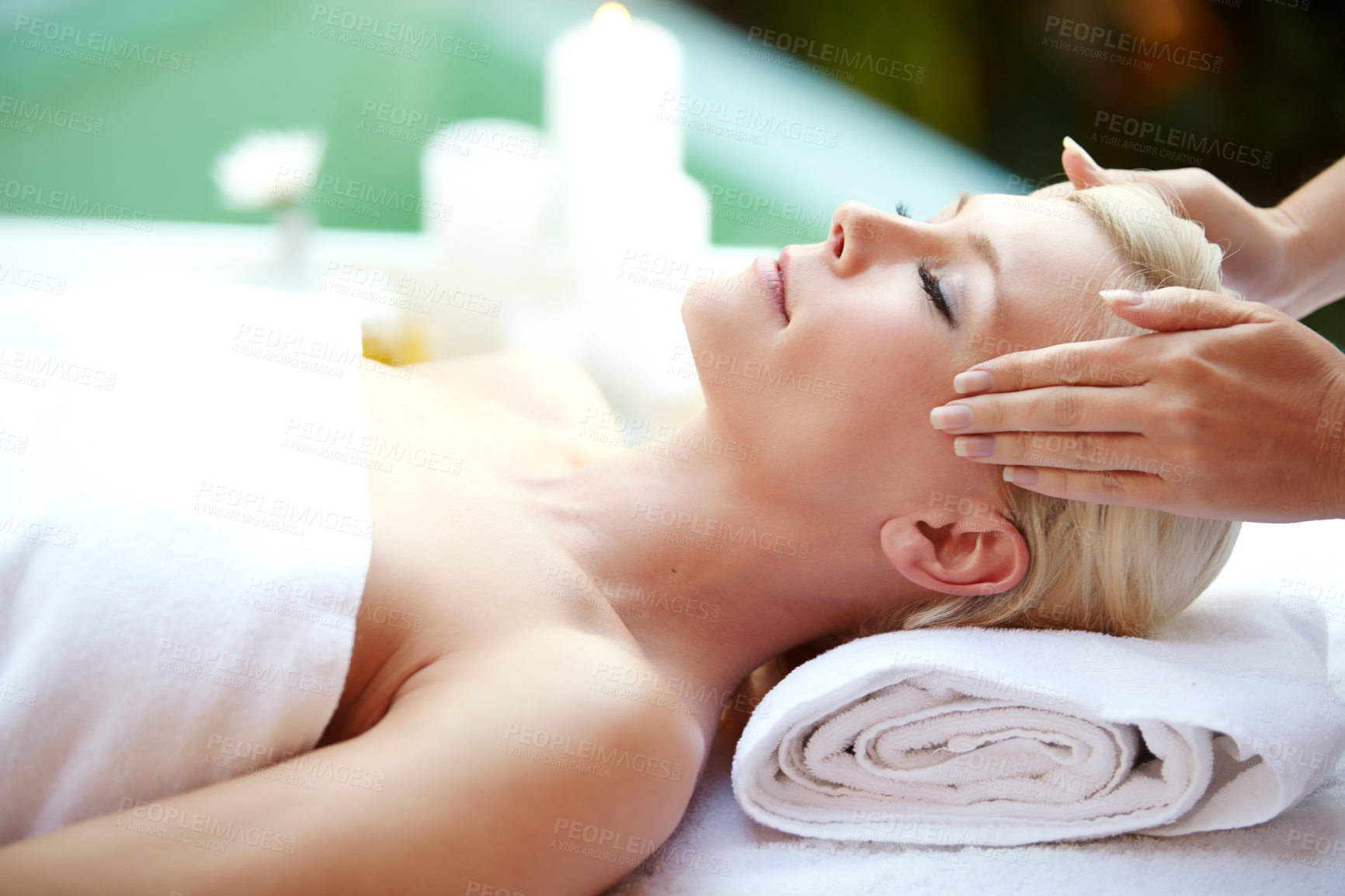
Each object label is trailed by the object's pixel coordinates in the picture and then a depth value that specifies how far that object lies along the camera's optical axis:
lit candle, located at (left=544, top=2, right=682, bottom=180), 2.40
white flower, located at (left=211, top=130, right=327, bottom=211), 2.45
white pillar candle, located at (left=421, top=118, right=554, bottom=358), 2.45
